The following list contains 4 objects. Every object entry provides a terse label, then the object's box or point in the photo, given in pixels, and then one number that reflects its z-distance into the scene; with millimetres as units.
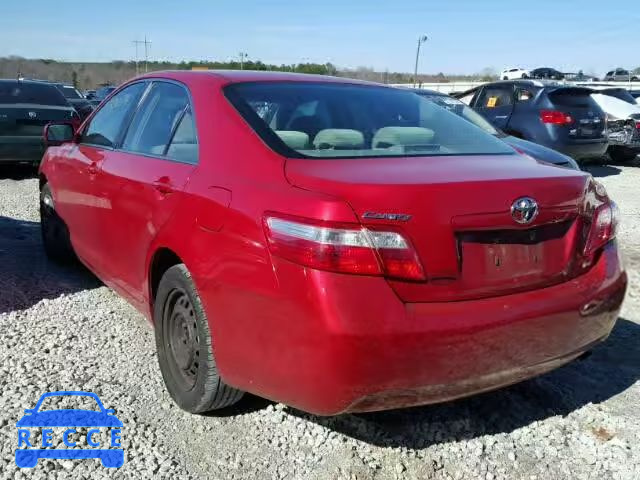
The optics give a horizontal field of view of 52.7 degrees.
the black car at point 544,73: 46397
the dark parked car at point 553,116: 10648
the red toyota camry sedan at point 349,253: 2180
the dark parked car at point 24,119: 9477
